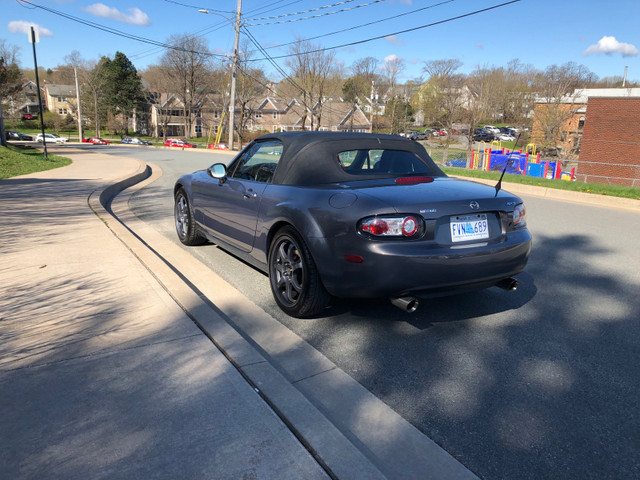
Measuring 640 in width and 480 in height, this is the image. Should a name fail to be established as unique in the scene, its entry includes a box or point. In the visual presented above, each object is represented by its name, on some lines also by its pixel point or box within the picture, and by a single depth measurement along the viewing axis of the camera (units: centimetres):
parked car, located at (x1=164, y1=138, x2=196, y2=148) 5368
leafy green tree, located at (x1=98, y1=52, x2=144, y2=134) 7975
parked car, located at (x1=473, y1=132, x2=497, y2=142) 7038
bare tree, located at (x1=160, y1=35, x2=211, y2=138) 7762
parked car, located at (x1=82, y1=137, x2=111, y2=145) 5775
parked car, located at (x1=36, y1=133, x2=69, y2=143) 5991
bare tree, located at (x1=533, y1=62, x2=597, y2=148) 4544
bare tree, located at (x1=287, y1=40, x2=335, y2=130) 6234
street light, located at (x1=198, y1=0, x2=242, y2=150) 3372
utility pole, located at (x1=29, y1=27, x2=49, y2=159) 1776
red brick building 3512
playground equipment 2859
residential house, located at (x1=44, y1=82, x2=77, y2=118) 10494
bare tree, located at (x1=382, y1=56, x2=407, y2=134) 7204
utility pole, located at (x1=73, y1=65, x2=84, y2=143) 6060
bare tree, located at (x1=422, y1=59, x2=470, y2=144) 5800
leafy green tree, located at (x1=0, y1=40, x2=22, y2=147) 2365
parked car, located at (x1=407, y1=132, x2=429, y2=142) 7321
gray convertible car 335
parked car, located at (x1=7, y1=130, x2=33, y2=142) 6301
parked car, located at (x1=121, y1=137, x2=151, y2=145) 6332
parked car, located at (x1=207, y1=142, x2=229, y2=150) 4138
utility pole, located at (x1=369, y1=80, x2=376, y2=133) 7150
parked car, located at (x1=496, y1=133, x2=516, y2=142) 7069
